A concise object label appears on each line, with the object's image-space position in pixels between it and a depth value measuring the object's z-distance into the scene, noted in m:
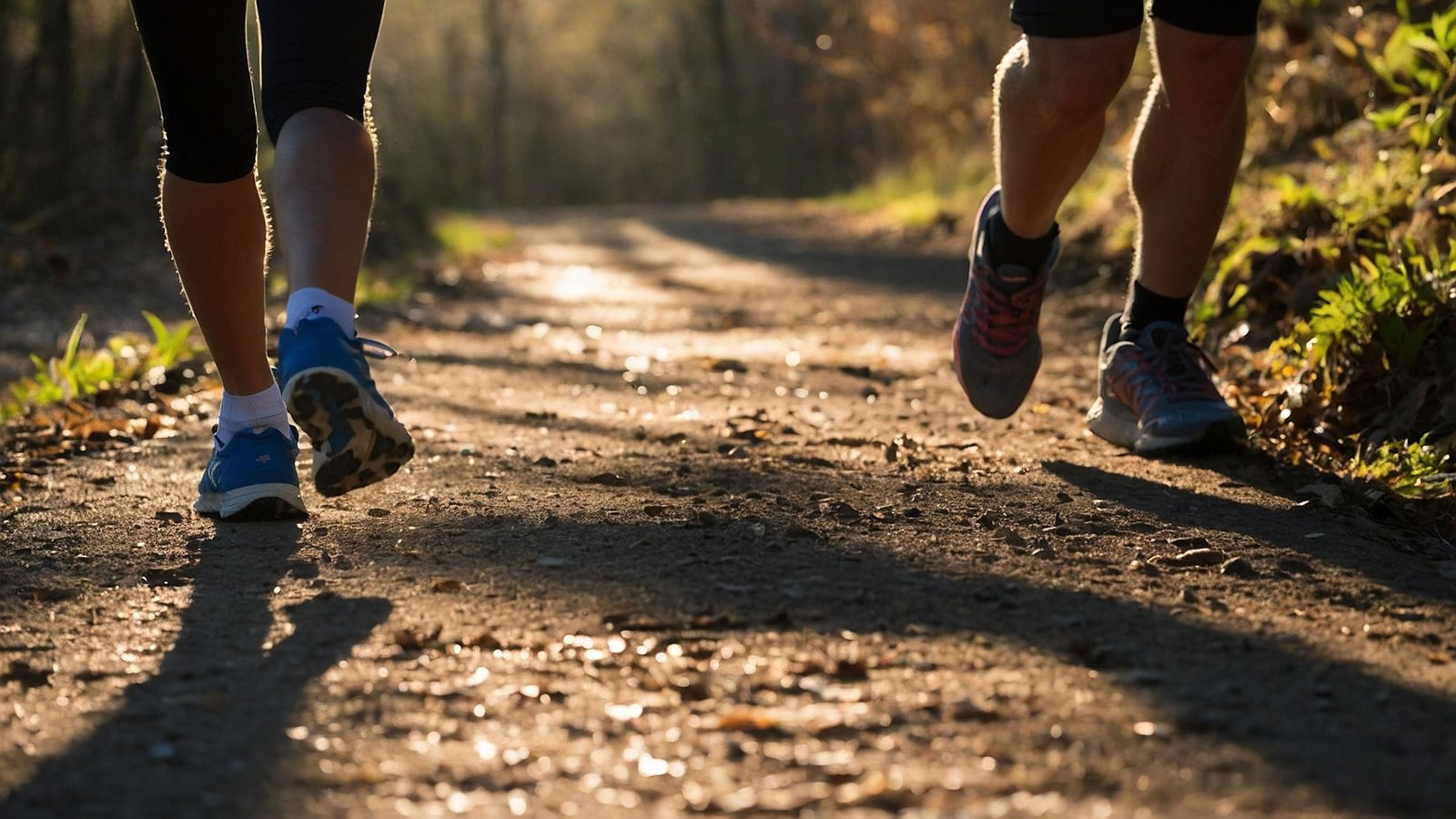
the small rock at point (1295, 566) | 4.36
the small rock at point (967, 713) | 3.15
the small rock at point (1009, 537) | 4.66
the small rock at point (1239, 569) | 4.32
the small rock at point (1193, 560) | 4.43
